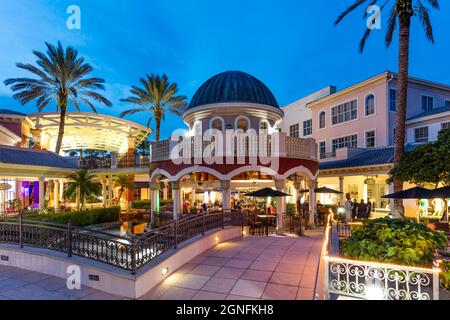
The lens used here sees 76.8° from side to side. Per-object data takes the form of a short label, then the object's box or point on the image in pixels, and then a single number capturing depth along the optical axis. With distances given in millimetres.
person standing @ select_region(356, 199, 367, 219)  19953
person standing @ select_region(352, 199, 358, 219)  21053
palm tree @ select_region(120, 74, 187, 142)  33875
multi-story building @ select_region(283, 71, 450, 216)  22438
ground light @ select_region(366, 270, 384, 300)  5988
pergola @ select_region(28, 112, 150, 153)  25111
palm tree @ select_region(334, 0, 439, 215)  14000
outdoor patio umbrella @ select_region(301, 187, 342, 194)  19866
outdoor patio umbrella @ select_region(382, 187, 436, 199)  11531
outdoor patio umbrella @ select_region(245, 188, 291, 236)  14930
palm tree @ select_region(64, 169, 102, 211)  22141
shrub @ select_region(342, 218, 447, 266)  6570
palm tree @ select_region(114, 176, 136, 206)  29600
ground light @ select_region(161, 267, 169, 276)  8680
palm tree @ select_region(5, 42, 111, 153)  25594
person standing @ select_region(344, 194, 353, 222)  18755
